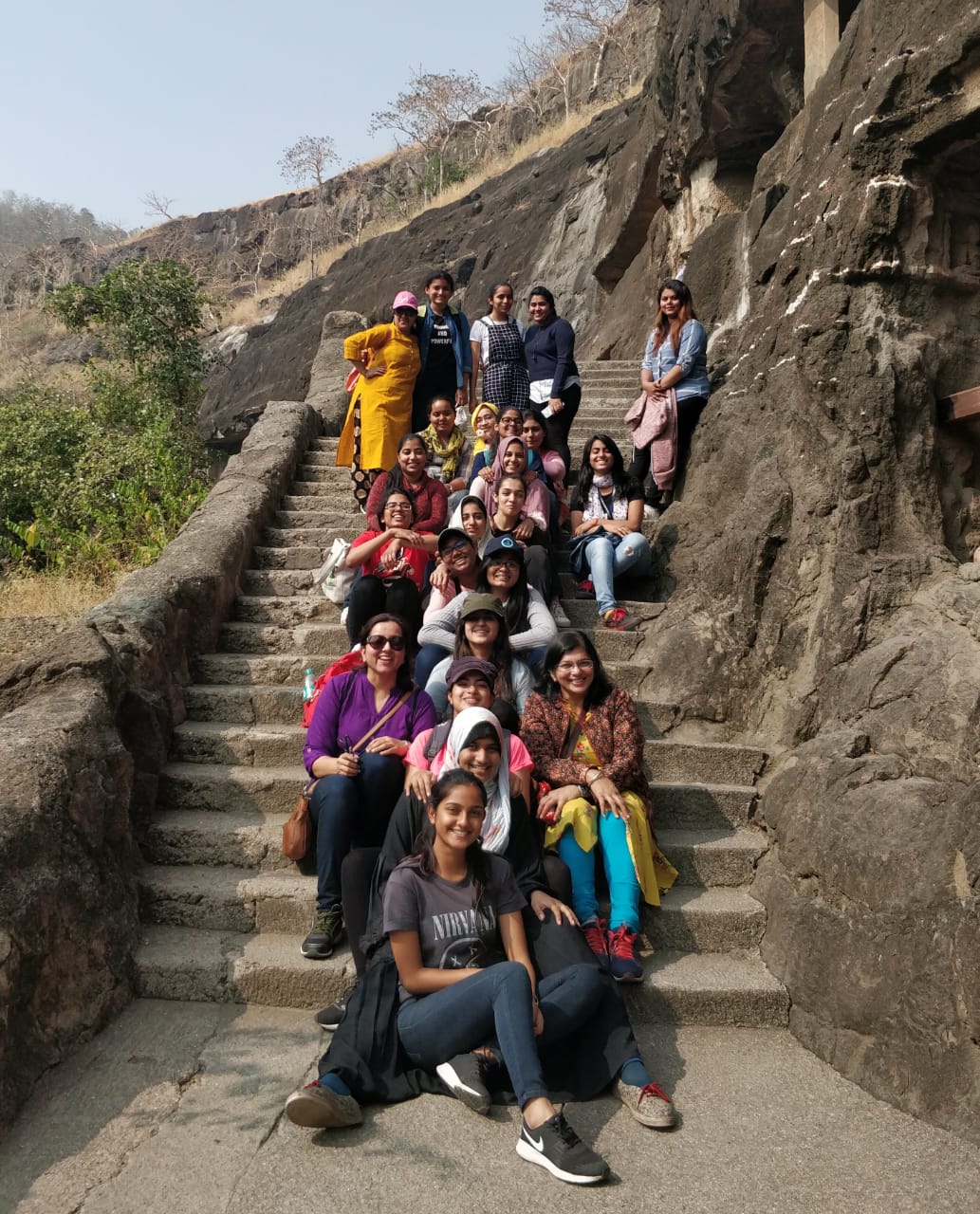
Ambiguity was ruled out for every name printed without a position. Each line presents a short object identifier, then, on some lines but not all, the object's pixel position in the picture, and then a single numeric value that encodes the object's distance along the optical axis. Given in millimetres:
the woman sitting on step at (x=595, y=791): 3771
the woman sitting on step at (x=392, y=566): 5184
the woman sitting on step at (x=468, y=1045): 3035
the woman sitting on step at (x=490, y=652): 4332
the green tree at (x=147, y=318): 14305
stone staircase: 3762
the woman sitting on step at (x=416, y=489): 5699
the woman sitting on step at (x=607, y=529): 5695
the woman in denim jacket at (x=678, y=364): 6453
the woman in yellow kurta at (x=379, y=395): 6895
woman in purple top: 3844
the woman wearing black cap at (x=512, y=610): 4770
